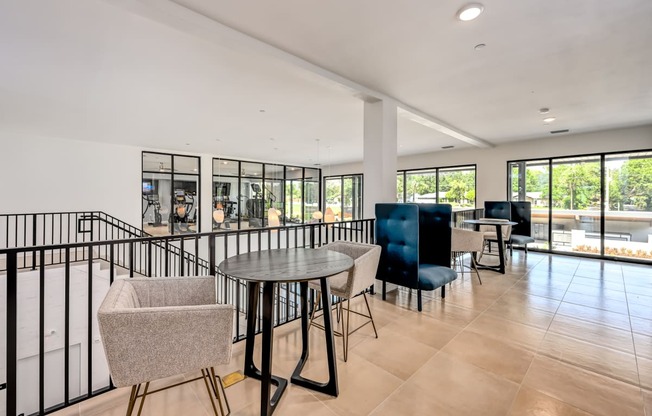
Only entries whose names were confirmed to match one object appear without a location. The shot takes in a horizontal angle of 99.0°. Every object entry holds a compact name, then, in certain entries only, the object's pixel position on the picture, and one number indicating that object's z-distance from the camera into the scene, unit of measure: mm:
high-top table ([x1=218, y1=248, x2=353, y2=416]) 1606
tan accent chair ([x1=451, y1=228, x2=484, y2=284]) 4387
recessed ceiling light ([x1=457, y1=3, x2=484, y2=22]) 2080
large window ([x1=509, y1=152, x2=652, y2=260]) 5555
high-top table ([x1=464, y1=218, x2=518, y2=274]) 4824
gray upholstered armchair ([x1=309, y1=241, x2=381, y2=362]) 2184
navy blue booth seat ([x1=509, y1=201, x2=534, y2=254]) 6320
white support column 3725
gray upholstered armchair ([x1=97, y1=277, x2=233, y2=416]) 1225
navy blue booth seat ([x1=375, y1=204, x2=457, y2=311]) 3139
